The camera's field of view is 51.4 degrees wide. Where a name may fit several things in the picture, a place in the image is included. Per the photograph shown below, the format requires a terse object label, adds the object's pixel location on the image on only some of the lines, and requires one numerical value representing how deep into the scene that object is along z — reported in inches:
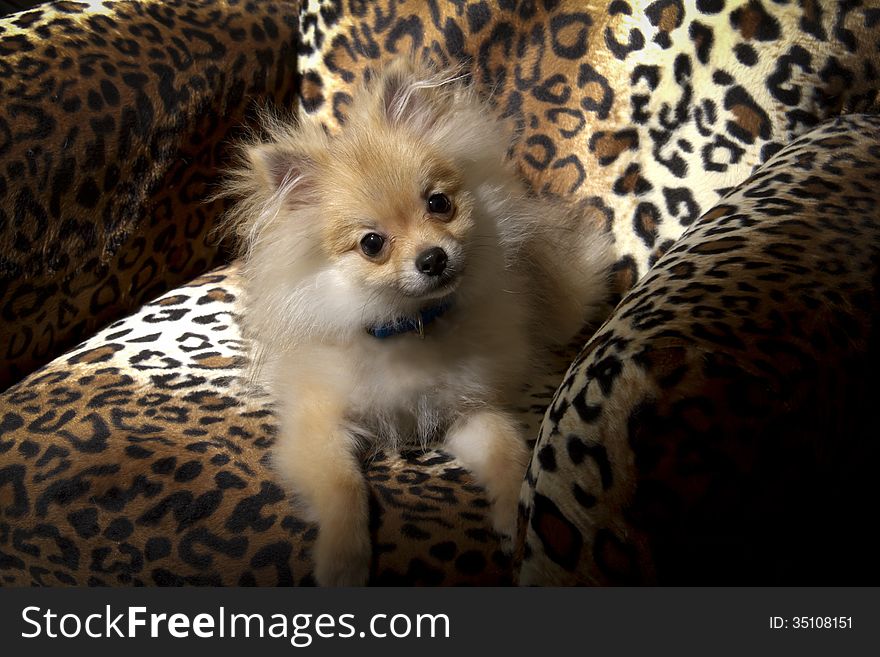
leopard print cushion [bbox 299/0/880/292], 21.2
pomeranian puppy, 18.7
